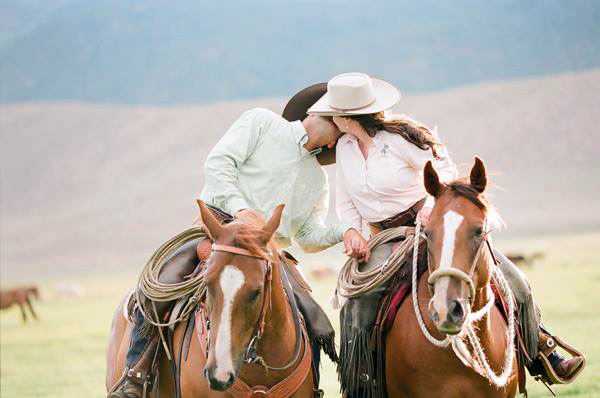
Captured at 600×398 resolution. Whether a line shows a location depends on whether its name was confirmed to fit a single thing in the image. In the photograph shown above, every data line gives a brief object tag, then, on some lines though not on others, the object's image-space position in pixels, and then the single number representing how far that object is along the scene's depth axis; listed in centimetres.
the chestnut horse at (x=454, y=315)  978
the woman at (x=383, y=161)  1248
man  1195
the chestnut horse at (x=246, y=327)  919
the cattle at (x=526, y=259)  5200
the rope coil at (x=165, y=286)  1149
